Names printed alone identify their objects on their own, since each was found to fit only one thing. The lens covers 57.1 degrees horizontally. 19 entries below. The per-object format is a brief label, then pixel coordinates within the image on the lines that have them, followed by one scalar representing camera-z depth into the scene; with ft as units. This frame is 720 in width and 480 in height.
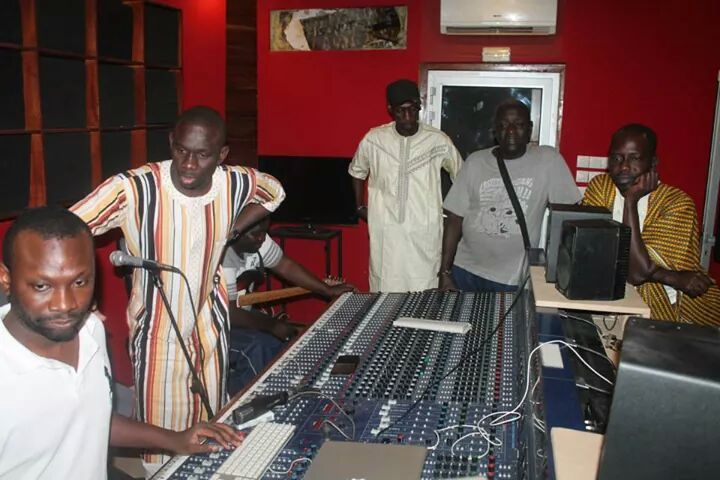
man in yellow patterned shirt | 9.26
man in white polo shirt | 4.91
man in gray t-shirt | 12.80
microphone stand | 7.51
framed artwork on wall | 19.67
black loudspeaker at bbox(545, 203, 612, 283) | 8.02
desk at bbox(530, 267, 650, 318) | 7.04
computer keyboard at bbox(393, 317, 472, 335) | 8.37
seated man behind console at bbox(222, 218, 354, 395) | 11.55
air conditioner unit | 17.95
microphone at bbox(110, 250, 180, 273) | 6.89
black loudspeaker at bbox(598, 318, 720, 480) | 3.24
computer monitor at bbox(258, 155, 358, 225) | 19.86
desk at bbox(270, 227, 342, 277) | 19.51
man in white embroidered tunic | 14.65
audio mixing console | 5.42
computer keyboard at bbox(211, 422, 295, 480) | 5.24
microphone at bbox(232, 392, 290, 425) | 6.13
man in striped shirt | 8.00
